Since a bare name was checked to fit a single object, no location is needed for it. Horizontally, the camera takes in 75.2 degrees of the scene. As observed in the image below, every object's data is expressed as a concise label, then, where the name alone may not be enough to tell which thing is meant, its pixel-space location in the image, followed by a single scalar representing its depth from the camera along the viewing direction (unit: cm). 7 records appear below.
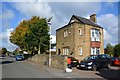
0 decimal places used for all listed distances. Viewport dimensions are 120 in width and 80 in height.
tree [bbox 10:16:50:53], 1395
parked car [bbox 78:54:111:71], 776
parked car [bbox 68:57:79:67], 962
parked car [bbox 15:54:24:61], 1882
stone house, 1316
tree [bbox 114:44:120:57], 1658
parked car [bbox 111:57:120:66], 1038
